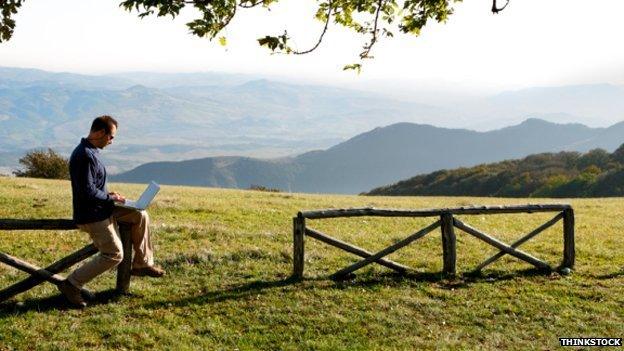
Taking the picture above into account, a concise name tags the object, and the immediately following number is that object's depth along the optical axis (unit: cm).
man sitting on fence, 1010
